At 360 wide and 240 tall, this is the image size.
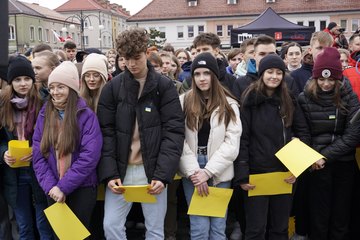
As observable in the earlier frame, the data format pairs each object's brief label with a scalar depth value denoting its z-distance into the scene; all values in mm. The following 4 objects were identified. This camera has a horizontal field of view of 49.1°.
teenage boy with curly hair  3414
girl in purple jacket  3398
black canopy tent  14203
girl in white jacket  3588
